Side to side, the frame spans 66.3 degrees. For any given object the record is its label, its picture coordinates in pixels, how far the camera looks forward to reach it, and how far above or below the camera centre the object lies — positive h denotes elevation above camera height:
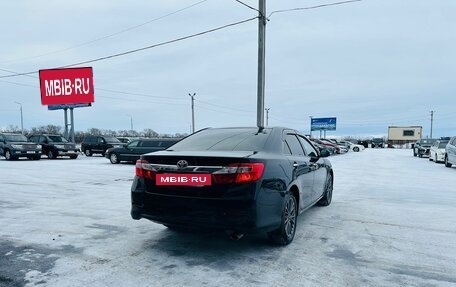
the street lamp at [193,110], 50.76 +1.98
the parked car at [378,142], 68.95 -3.72
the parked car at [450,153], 16.69 -1.44
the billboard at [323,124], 66.56 -0.07
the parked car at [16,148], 20.67 -1.43
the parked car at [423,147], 27.81 -1.88
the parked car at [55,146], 22.56 -1.43
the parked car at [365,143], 65.33 -3.66
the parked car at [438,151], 20.56 -1.71
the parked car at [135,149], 17.48 -1.28
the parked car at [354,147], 44.19 -2.99
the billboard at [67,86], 33.22 +3.70
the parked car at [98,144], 25.94 -1.47
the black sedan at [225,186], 3.75 -0.71
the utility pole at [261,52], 13.70 +2.82
